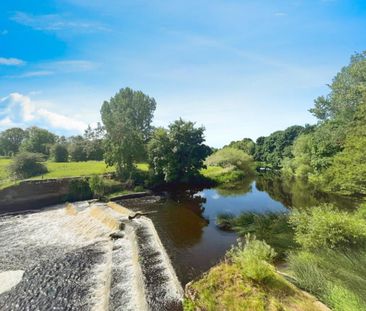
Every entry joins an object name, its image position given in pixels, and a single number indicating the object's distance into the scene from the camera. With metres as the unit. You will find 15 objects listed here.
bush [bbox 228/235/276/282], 6.33
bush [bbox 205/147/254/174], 43.12
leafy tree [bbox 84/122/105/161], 41.22
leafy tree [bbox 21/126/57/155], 44.38
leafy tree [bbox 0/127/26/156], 52.56
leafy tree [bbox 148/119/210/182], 27.50
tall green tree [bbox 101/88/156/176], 25.75
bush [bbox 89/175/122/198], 22.77
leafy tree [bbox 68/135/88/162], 41.53
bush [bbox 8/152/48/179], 24.84
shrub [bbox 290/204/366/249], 7.93
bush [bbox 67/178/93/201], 22.88
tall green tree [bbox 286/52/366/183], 21.11
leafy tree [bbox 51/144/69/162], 38.66
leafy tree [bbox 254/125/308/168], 56.96
